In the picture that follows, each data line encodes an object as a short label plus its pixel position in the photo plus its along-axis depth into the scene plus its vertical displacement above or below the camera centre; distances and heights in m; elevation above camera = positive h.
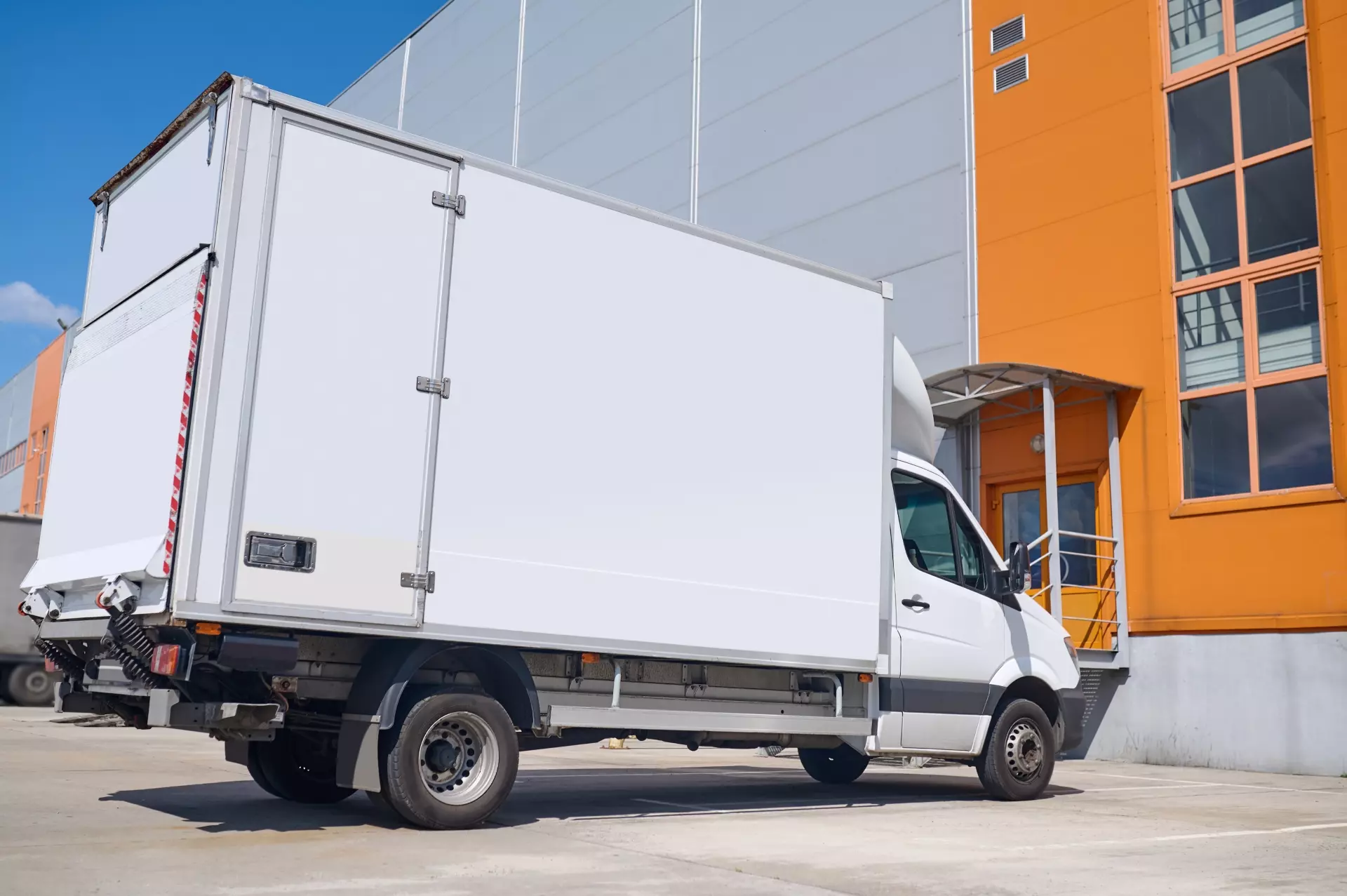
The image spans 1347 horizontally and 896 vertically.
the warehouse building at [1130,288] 13.79 +5.16
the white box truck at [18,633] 21.22 +0.44
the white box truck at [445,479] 6.22 +1.11
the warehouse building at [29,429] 46.91 +9.22
